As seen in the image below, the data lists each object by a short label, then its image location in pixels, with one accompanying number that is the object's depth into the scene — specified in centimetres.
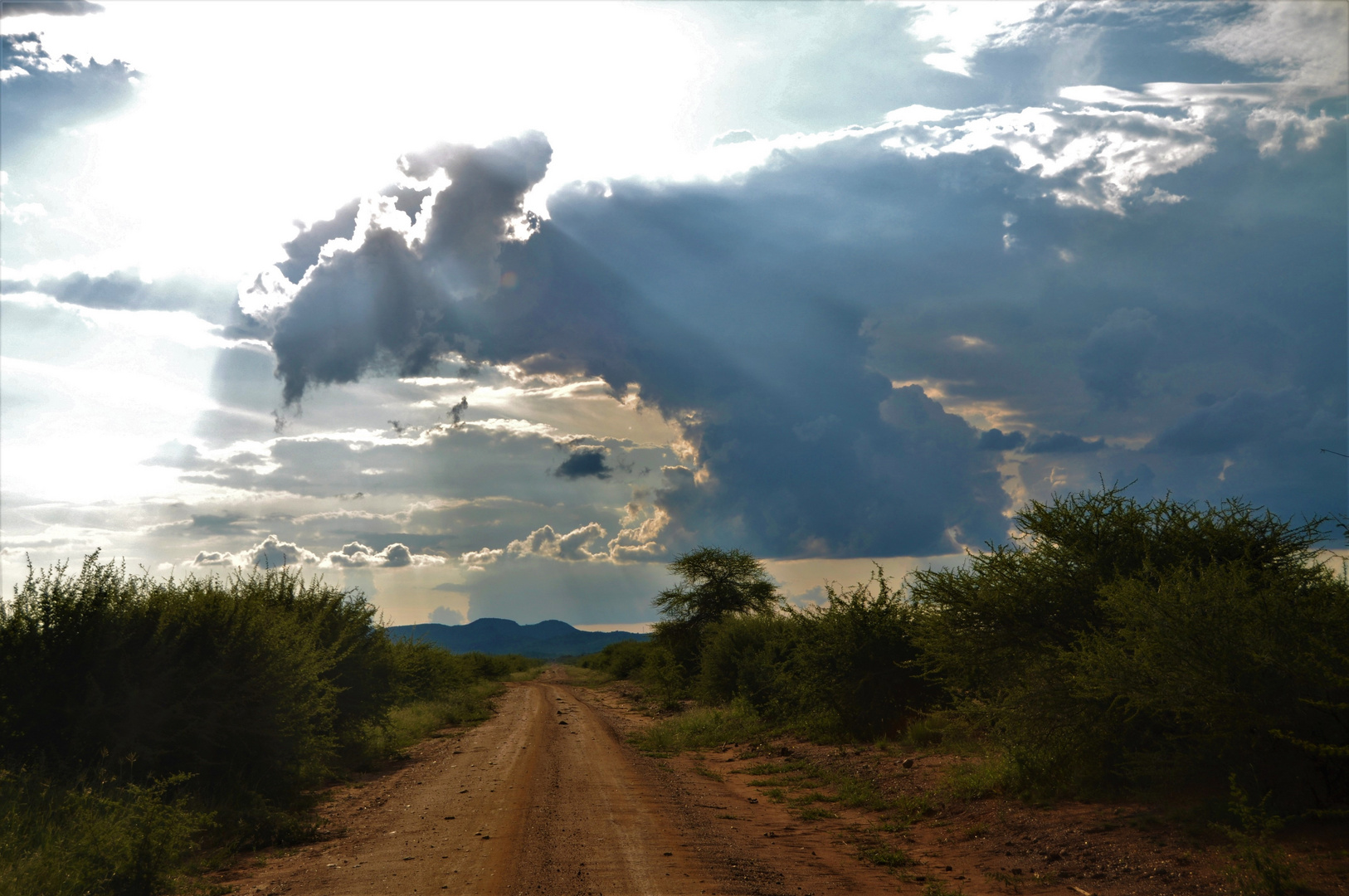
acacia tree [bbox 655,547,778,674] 4894
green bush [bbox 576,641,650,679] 7275
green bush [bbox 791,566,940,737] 2123
